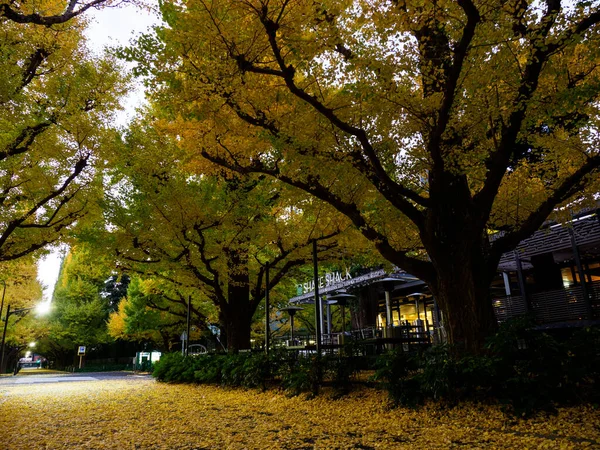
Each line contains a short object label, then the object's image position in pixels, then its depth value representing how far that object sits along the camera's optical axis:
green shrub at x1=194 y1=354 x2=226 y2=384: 12.61
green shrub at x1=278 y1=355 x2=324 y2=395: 8.64
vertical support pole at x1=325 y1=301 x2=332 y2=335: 21.01
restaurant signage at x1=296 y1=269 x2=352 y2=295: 20.97
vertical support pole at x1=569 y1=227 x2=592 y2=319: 11.62
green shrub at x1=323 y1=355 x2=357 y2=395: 8.32
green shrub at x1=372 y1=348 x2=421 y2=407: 6.46
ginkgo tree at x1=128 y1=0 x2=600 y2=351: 6.24
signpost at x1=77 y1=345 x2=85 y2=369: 31.72
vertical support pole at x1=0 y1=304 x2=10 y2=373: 30.45
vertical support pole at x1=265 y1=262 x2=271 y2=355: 11.46
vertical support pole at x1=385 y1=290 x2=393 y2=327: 15.12
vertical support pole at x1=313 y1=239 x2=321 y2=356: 8.99
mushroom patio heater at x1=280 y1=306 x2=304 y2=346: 17.38
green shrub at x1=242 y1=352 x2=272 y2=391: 10.37
